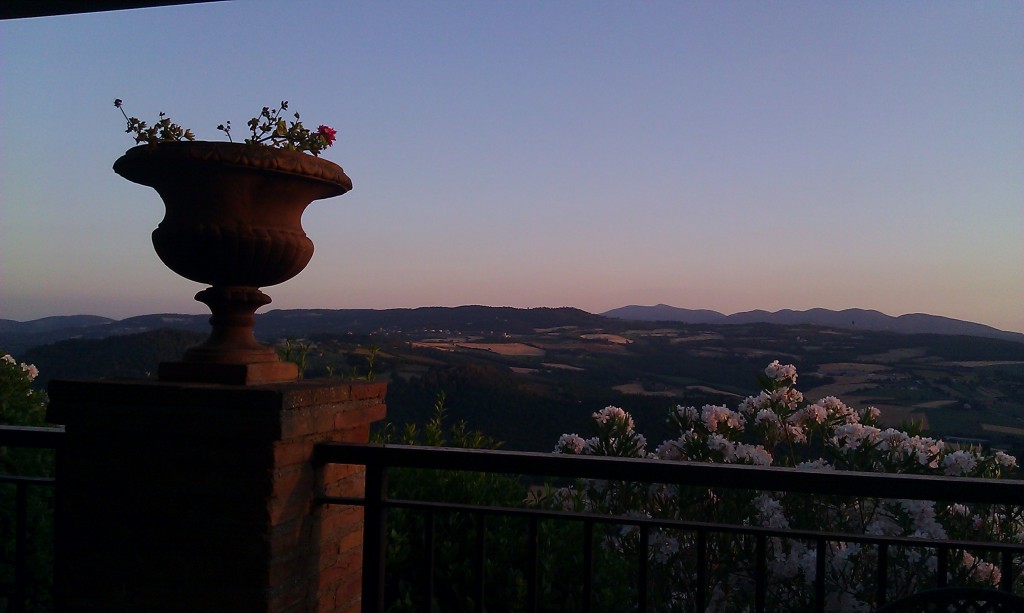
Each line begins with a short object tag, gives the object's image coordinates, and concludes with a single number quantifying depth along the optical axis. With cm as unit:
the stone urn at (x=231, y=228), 205
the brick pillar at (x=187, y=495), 194
